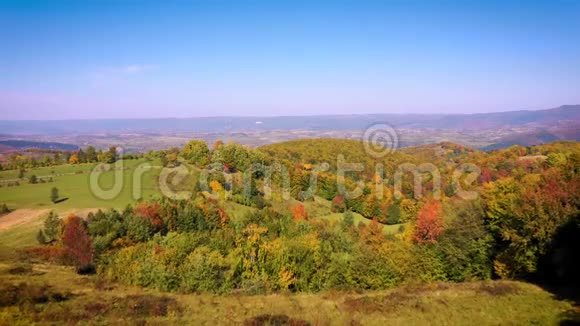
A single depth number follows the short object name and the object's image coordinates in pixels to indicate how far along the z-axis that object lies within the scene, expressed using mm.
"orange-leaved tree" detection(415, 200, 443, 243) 47834
